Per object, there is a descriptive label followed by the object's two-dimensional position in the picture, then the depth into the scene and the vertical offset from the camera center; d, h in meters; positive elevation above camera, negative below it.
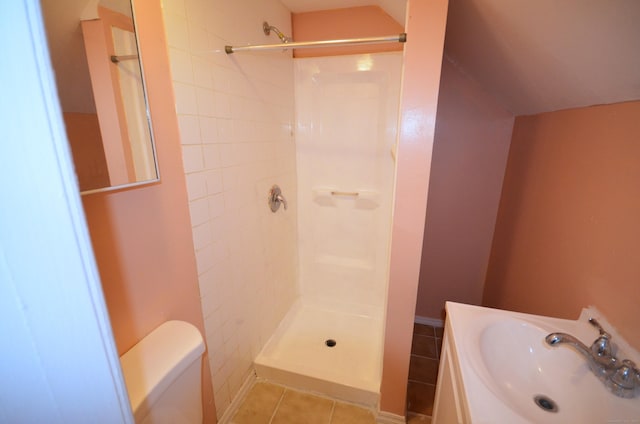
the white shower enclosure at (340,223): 1.78 -0.65
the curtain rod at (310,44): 1.14 +0.44
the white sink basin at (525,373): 0.66 -0.66
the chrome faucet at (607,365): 0.68 -0.58
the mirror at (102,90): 0.65 +0.14
